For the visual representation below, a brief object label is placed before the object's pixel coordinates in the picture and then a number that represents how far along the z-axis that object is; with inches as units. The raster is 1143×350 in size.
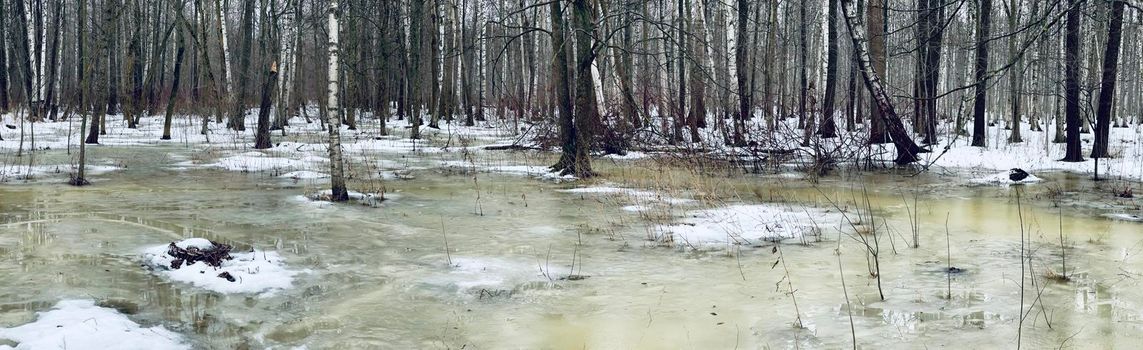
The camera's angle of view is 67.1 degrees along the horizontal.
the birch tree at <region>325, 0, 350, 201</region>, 377.1
